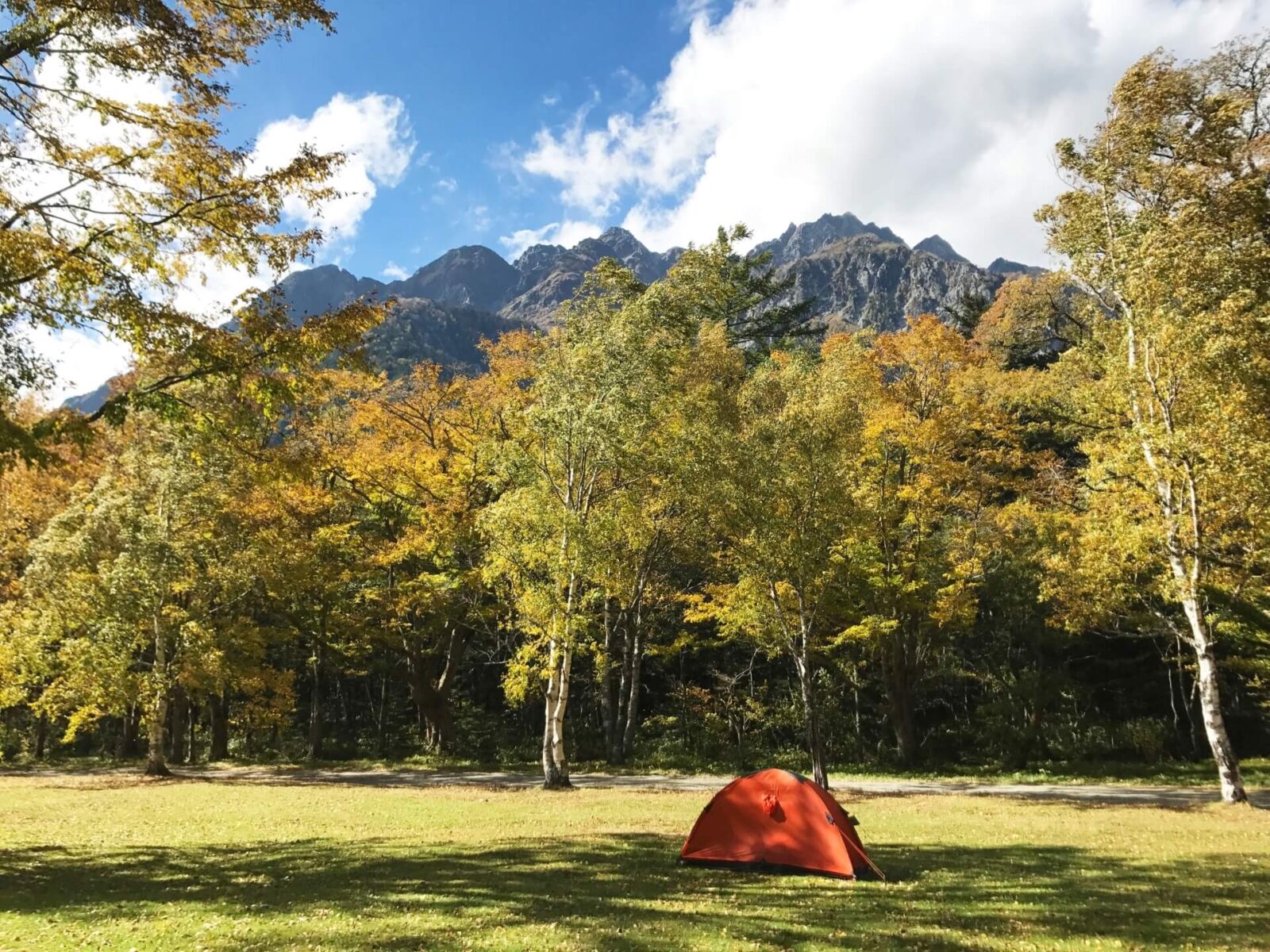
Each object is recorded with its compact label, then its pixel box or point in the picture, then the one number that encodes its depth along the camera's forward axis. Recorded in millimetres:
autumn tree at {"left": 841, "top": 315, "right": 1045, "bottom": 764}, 25469
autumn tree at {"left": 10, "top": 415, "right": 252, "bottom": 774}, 22469
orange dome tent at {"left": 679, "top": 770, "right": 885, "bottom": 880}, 10180
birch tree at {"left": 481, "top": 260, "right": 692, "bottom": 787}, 20703
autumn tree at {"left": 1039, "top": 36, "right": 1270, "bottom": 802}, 17047
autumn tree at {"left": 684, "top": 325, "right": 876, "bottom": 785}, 19609
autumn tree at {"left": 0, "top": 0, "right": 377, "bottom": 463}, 9172
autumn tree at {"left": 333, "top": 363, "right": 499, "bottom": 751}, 28266
